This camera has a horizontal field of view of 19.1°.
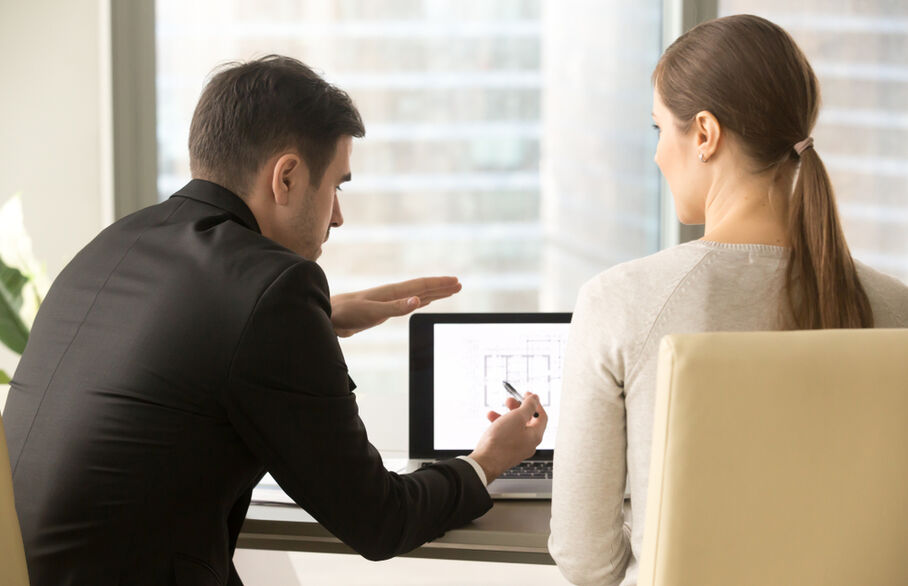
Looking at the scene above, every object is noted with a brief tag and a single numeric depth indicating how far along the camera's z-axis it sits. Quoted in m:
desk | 3.06
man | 2.83
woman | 2.79
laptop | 3.32
